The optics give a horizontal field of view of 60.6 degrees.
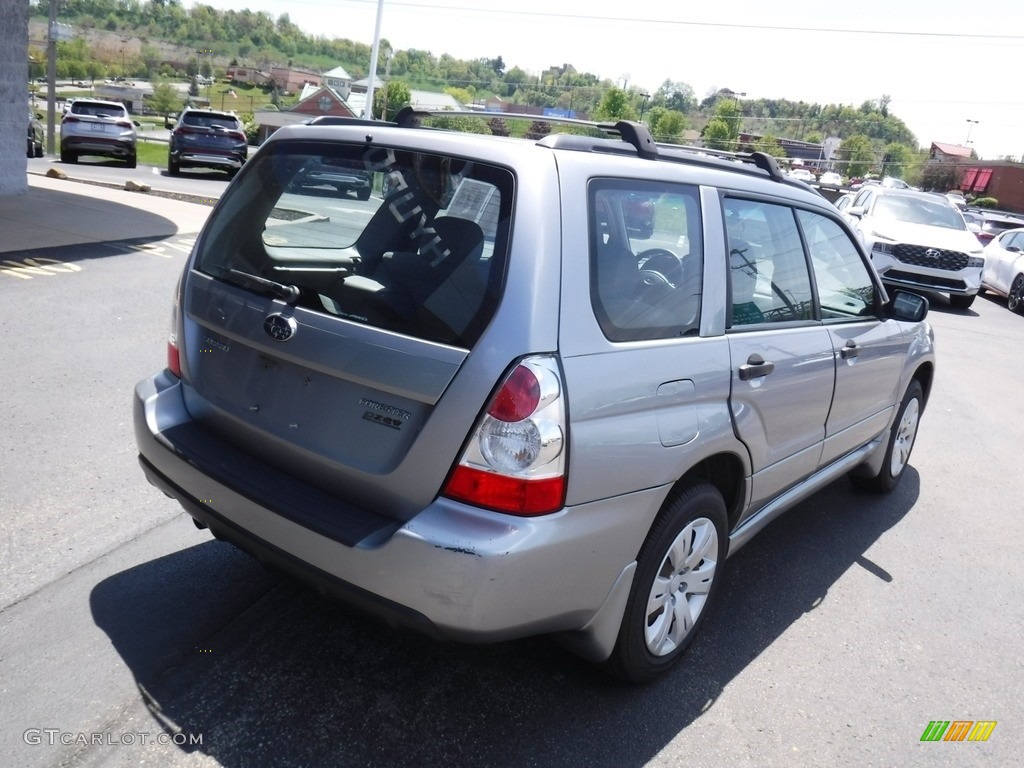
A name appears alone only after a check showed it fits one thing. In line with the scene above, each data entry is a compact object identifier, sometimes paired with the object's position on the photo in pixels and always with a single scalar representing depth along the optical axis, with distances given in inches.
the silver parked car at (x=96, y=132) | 926.4
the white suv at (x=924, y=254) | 567.5
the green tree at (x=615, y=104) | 4277.3
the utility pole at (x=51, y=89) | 1152.8
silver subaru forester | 96.6
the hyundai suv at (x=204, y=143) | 916.0
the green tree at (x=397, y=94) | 3326.8
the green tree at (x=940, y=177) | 3137.3
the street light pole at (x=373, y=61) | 1152.8
